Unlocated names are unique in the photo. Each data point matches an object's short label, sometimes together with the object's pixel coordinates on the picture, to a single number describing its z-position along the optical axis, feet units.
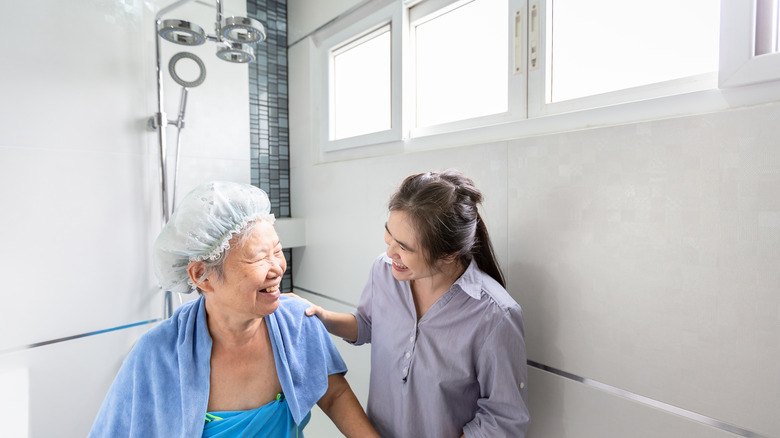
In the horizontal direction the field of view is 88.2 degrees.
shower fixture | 4.53
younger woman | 3.04
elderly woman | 2.98
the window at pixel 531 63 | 2.77
